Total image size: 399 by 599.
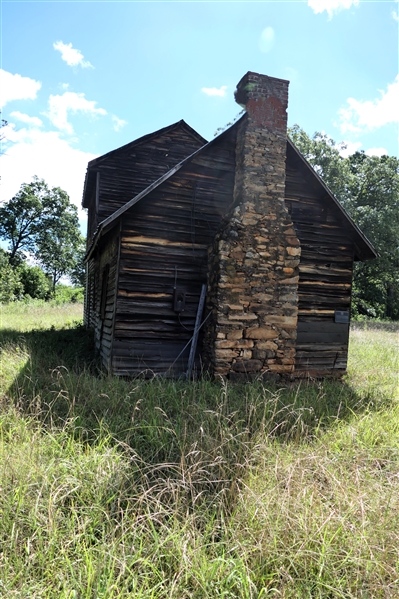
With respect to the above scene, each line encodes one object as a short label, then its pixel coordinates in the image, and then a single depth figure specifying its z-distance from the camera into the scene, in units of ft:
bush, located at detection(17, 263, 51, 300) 128.13
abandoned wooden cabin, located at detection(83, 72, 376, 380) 25.27
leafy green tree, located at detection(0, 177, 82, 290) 133.08
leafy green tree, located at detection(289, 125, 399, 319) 89.40
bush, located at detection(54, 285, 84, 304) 137.47
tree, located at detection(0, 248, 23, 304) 103.19
